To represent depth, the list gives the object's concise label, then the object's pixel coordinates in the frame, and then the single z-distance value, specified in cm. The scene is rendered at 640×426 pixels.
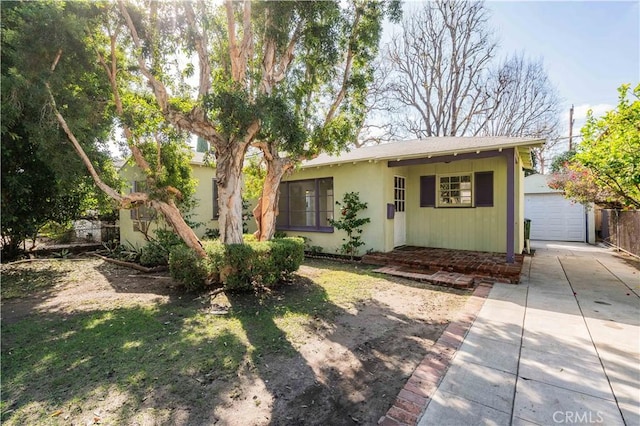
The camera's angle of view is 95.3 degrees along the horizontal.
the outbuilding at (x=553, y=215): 1278
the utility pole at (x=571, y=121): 1970
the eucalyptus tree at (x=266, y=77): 507
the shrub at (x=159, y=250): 800
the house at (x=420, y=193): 817
